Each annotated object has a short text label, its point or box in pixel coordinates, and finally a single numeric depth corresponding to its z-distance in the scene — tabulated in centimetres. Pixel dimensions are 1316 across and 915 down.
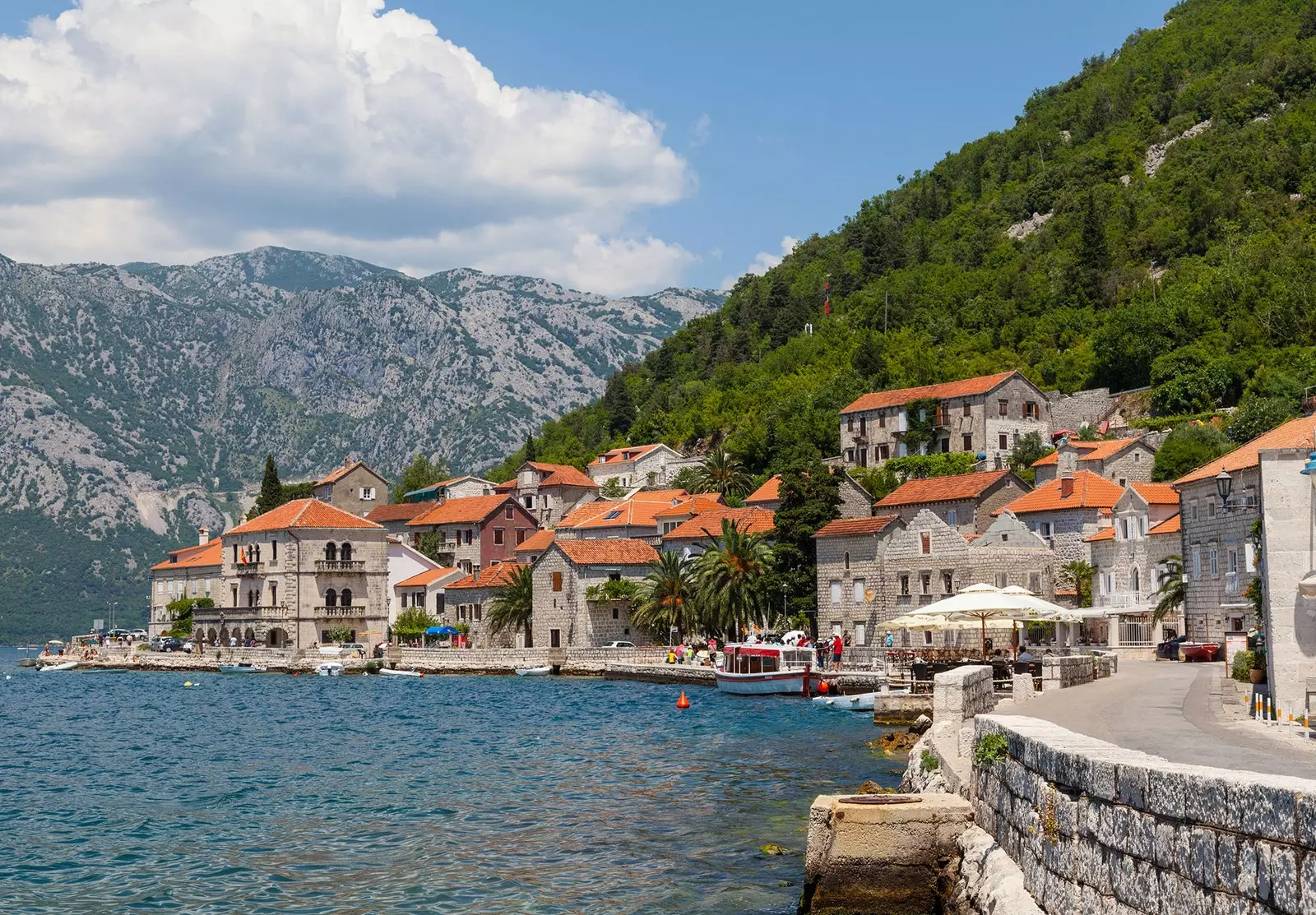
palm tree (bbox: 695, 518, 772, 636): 7825
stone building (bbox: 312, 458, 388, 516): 12606
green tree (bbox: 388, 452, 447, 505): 15150
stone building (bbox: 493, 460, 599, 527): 12238
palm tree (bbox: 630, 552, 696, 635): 8275
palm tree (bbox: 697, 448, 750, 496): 10988
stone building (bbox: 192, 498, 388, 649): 10194
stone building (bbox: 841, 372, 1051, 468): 9962
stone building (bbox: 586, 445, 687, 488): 12800
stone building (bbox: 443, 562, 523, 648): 9525
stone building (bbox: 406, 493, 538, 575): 11288
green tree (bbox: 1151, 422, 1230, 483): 7869
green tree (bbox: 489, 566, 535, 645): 9144
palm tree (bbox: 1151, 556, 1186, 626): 5812
